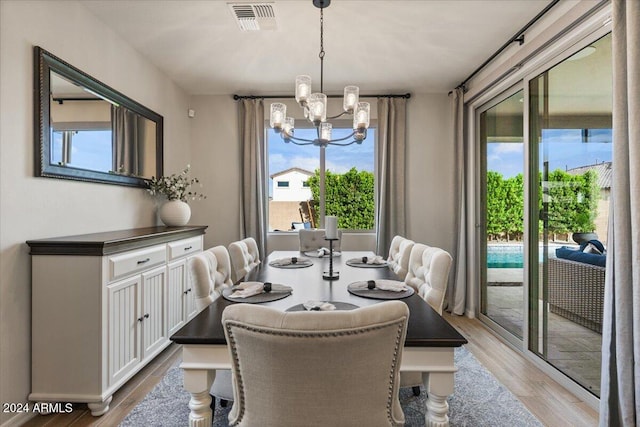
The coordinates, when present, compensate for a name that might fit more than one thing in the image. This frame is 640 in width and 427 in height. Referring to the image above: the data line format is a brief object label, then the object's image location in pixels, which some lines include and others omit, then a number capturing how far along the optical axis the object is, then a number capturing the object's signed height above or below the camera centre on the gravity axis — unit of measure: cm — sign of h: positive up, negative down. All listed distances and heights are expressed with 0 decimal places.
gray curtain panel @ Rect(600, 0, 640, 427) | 156 -14
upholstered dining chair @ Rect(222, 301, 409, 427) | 87 -39
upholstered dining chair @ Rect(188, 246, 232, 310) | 175 -34
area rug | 198 -119
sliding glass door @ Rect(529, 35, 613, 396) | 217 +5
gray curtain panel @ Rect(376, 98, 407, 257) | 430 +51
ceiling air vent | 251 +150
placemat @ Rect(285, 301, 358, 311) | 145 -40
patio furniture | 219 -53
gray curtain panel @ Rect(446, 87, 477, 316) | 399 -10
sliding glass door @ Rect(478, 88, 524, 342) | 314 +1
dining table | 121 -48
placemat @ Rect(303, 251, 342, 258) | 299 -37
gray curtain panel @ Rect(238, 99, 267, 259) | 434 +49
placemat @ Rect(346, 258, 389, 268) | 255 -39
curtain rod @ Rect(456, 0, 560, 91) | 253 +150
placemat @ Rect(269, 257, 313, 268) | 251 -38
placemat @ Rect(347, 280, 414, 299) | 169 -40
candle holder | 209 -39
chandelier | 229 +72
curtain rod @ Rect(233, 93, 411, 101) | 434 +148
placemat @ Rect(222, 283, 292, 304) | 162 -40
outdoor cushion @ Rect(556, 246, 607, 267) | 215 -29
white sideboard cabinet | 204 -65
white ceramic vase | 347 -1
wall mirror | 218 +63
